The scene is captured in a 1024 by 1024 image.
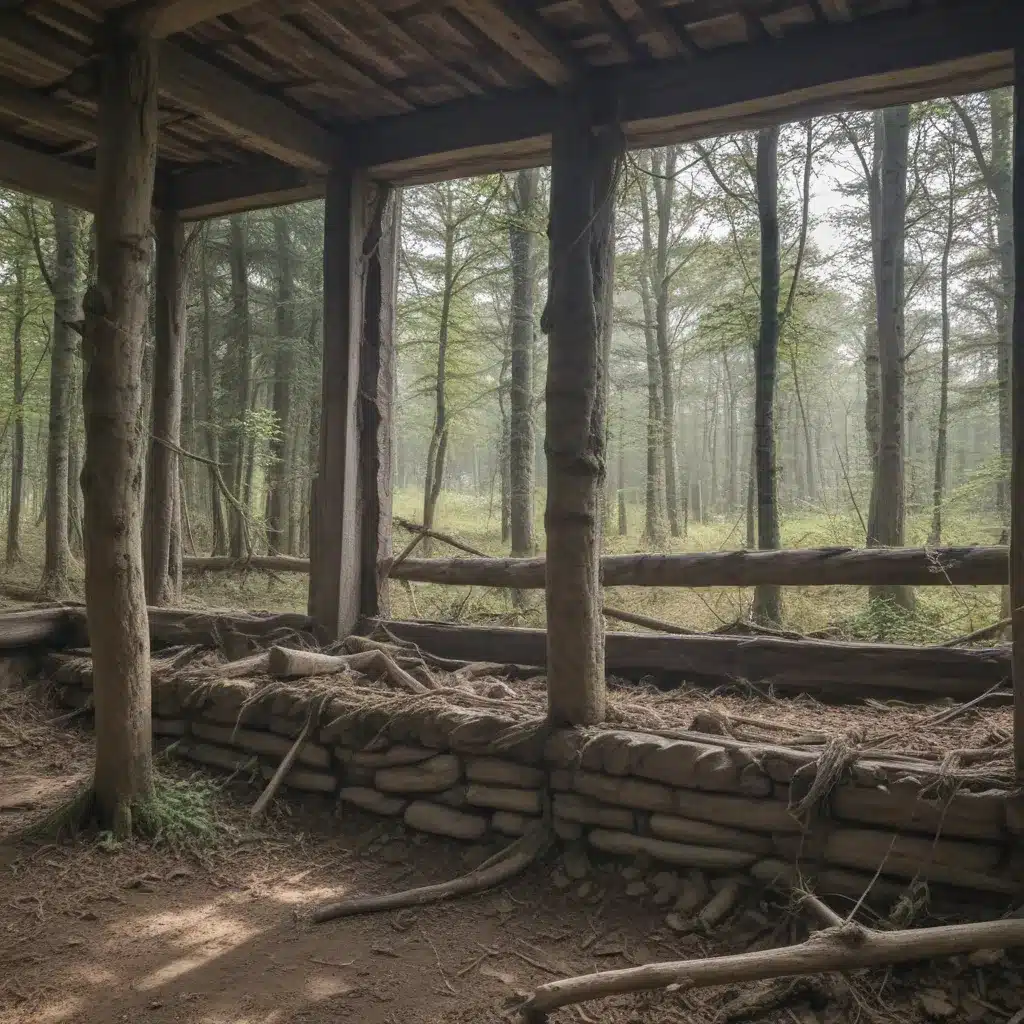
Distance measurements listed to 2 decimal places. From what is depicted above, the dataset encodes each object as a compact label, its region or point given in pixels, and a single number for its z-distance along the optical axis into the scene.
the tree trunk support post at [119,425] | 3.91
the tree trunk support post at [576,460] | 3.97
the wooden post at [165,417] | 6.72
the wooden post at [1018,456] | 3.14
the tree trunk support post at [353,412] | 5.71
